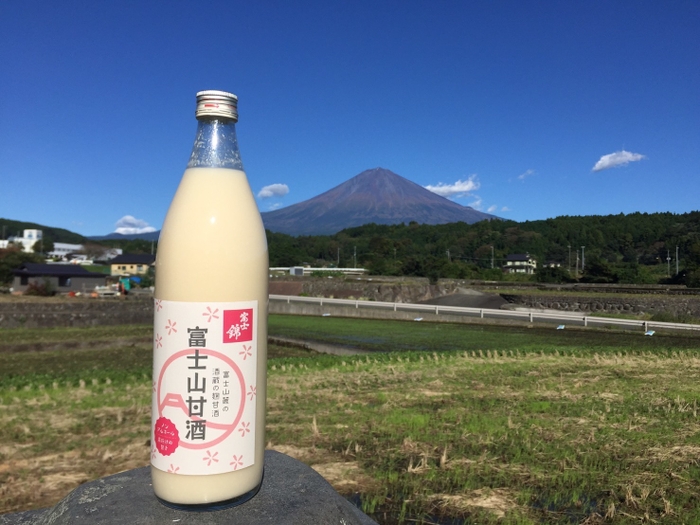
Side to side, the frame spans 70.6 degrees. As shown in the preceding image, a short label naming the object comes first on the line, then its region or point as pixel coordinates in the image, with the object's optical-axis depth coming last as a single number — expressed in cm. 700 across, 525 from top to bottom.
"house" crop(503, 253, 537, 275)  6654
